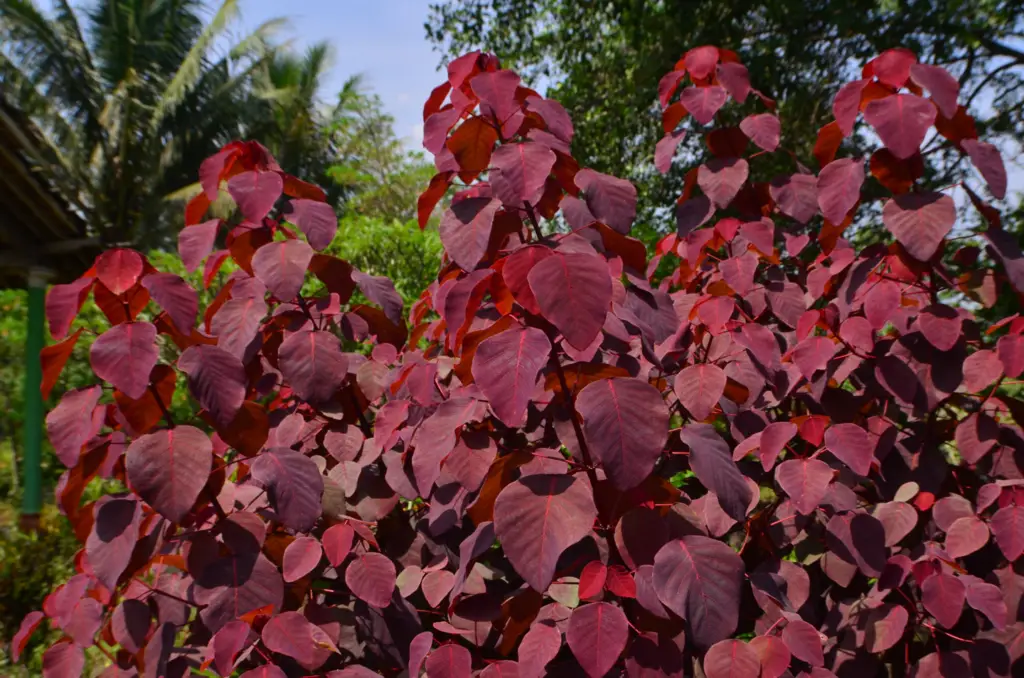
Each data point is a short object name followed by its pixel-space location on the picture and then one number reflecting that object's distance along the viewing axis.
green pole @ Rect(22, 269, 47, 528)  5.59
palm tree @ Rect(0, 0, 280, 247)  19.00
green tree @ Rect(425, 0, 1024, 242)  6.15
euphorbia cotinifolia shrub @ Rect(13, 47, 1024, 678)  0.93
